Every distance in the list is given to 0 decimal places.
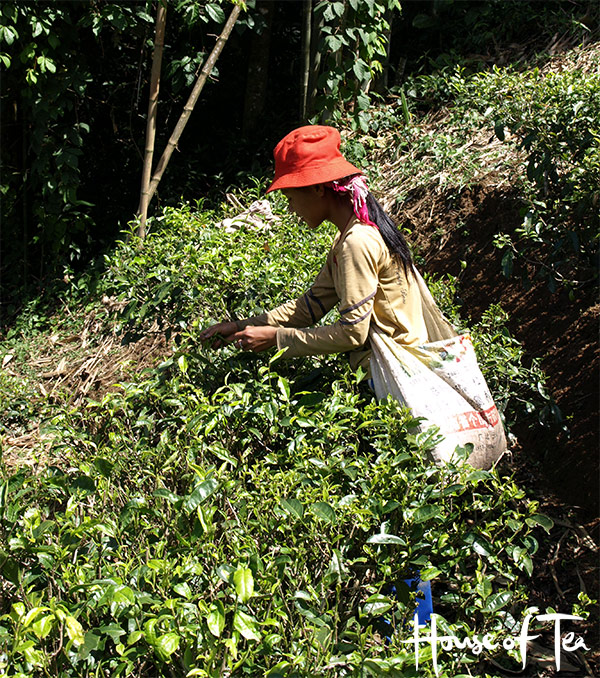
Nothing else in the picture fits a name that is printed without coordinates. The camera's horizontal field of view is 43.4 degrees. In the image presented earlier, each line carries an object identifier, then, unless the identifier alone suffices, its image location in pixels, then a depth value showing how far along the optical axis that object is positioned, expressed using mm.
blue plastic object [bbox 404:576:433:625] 2157
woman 2305
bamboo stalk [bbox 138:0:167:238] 5068
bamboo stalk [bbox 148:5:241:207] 5158
